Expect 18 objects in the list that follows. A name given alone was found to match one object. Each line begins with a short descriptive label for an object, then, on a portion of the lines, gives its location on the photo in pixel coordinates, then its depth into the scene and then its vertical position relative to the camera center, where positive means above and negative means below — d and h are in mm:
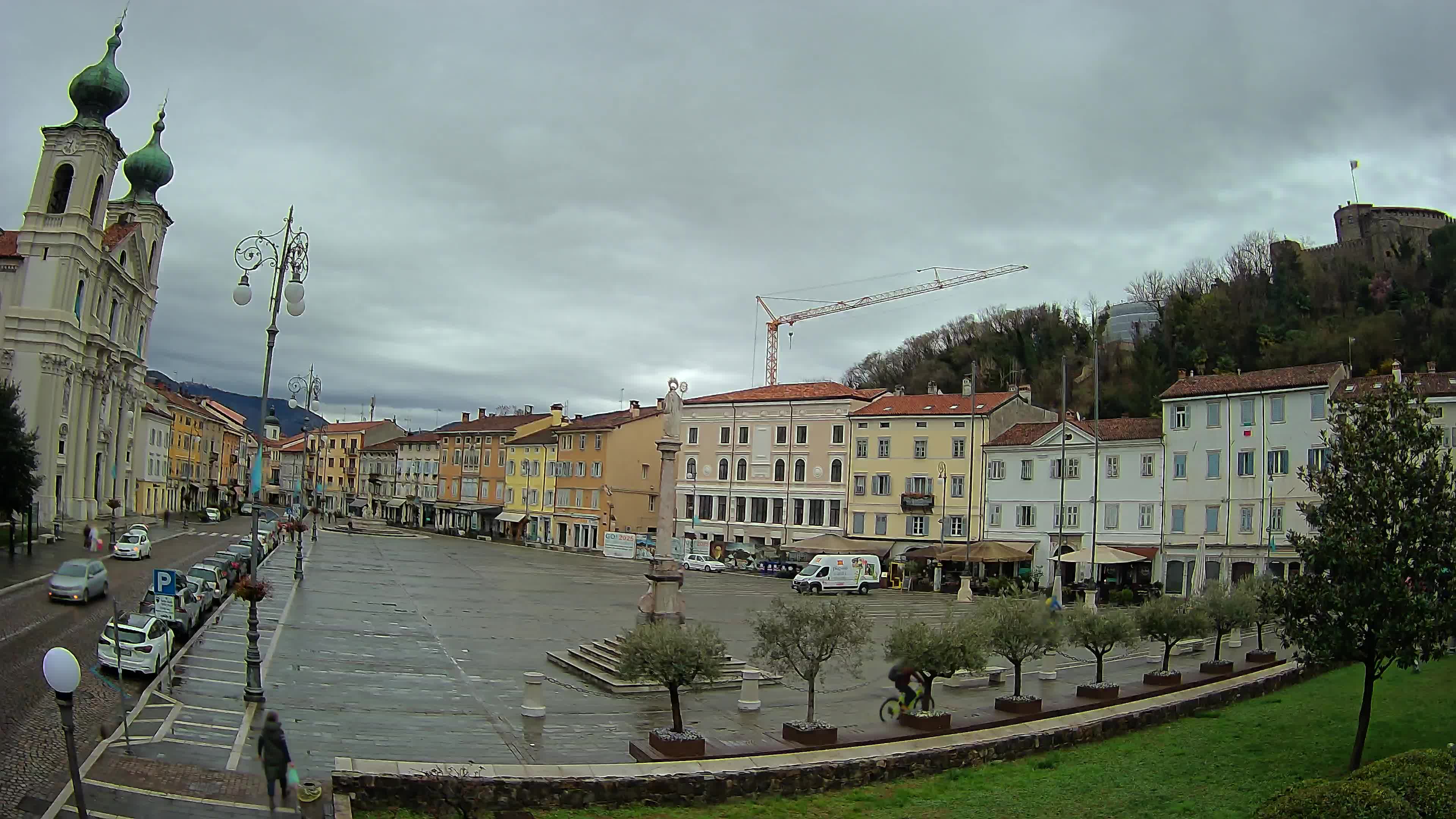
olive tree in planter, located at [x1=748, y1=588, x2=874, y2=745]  18109 -2466
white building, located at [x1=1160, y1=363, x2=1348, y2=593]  48312 +3080
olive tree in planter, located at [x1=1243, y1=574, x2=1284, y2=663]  23797 -2361
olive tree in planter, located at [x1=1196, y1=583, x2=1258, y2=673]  26672 -2417
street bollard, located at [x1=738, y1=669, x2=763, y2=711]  20812 -4141
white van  51500 -3876
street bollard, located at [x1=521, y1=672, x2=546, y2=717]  18750 -4015
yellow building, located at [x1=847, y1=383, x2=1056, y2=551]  62688 +2993
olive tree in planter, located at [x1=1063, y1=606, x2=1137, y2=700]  23406 -2725
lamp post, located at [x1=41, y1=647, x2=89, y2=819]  10242 -2148
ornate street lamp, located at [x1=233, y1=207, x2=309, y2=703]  18656 +3587
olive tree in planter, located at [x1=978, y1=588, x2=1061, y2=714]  21062 -2564
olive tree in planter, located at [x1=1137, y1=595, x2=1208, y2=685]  25203 -2650
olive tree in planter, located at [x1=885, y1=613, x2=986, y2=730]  18969 -2802
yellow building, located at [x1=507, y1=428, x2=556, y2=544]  90312 +338
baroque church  63906 +11357
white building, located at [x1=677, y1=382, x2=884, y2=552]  69625 +2665
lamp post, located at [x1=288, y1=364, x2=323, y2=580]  41541 +3435
